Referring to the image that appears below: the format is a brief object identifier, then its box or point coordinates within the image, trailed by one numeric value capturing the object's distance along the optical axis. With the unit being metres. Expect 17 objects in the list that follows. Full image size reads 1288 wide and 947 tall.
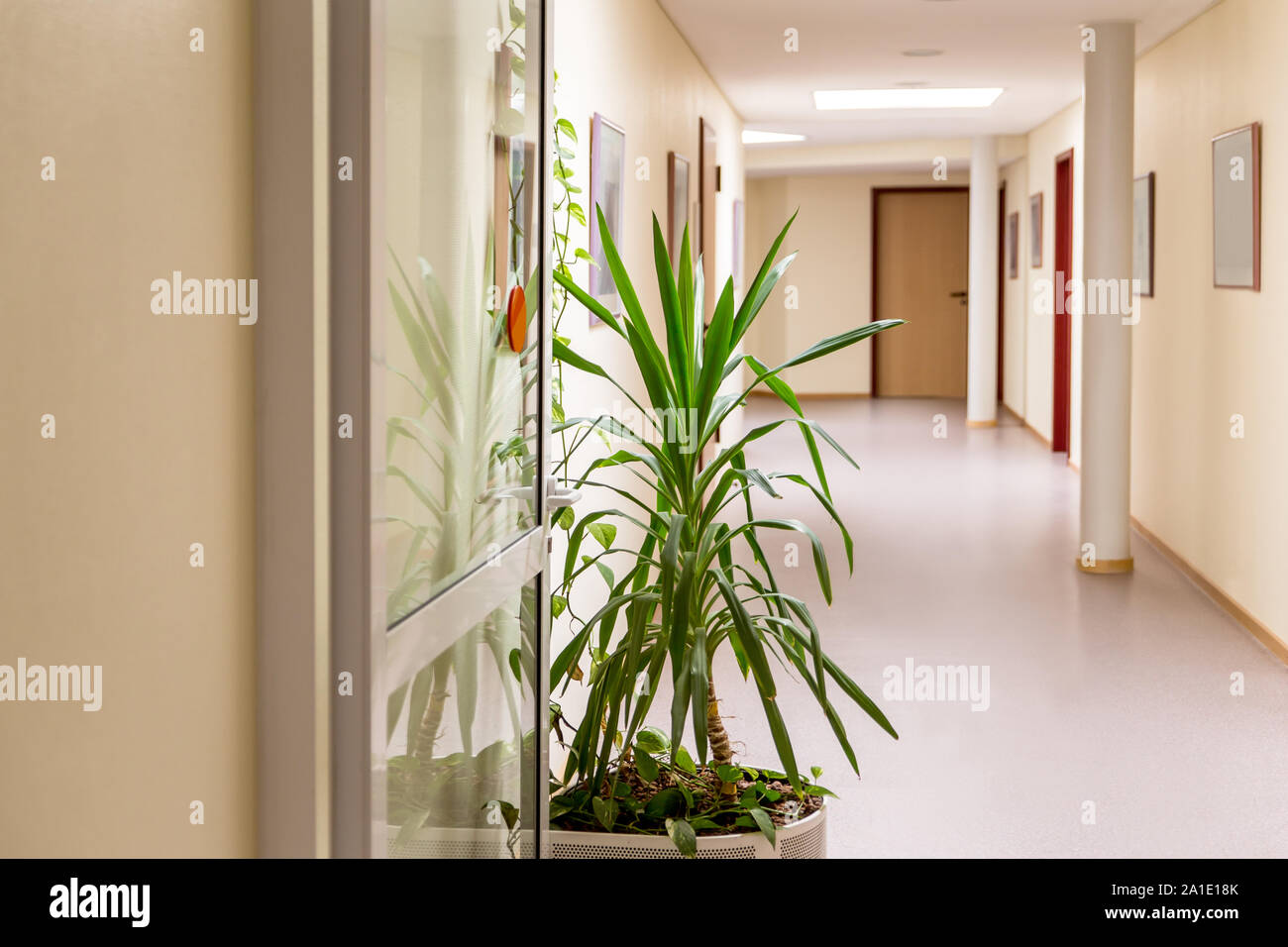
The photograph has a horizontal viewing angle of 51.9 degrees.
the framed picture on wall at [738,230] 11.63
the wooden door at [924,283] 16.42
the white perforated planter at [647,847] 2.70
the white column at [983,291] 13.03
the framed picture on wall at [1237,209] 5.46
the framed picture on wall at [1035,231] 12.18
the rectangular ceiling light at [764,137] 13.18
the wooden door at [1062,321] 11.14
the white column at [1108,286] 6.69
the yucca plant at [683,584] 2.58
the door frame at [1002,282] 14.81
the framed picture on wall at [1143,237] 7.43
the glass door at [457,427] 1.64
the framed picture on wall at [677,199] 6.43
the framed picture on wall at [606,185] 4.28
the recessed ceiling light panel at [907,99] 9.86
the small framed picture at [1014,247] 13.93
